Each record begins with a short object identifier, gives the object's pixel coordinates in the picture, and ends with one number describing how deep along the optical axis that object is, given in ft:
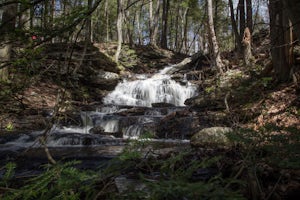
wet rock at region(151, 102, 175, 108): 45.89
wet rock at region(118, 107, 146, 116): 38.09
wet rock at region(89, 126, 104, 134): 32.65
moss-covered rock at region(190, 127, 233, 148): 19.76
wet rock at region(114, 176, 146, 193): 9.10
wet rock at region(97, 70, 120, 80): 55.11
